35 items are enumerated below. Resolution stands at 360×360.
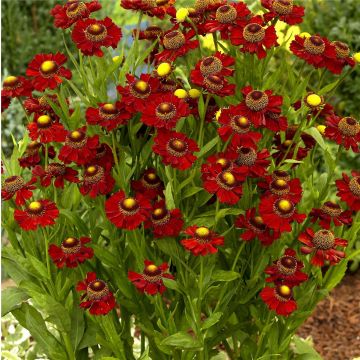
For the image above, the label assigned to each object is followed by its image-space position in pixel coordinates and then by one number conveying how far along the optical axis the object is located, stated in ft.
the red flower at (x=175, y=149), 5.61
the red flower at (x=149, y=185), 6.31
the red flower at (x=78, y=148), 5.98
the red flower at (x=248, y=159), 5.65
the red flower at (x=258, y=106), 5.72
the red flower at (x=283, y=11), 6.28
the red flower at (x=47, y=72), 6.15
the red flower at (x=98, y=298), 6.03
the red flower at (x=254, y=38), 5.91
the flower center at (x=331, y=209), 6.26
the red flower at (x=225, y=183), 5.54
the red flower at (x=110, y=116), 5.84
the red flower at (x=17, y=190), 6.27
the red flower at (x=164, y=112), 5.63
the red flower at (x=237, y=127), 5.61
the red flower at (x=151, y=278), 5.88
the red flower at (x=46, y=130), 6.09
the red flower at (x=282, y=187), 5.87
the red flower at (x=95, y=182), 6.00
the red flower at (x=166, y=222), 5.91
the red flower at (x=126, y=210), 5.75
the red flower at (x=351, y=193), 6.22
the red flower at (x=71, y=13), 6.28
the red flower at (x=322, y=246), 5.98
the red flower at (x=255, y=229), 5.98
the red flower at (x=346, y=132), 6.22
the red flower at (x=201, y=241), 5.57
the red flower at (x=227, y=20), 6.05
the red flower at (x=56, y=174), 6.26
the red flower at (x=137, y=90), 5.85
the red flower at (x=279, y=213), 5.69
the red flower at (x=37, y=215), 6.03
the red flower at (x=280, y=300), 6.00
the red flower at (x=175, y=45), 6.06
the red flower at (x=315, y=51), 6.21
